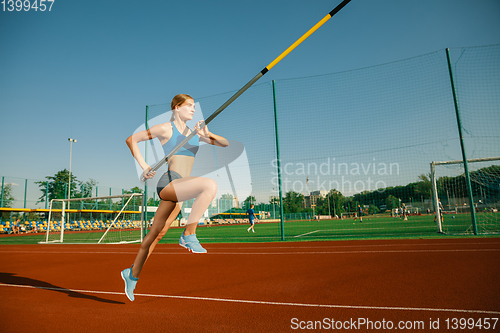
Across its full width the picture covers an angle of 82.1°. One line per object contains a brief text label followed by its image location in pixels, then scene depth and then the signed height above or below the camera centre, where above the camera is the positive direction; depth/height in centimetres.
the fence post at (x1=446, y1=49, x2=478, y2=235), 1004 +153
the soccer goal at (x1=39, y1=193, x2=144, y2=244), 1879 -55
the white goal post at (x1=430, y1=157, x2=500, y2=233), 1069 +44
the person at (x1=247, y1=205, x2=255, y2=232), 1658 -49
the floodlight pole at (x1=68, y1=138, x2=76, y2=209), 4460 +1170
